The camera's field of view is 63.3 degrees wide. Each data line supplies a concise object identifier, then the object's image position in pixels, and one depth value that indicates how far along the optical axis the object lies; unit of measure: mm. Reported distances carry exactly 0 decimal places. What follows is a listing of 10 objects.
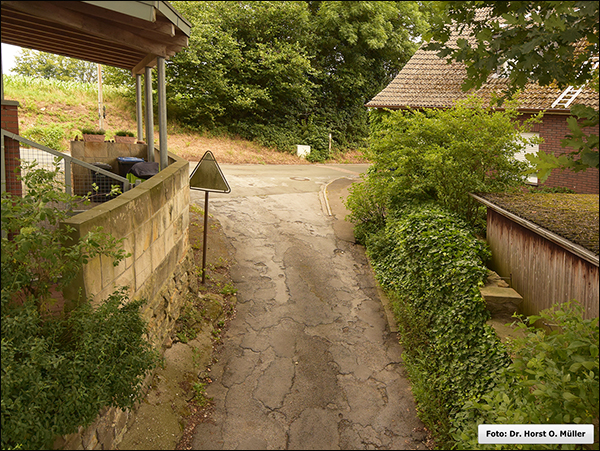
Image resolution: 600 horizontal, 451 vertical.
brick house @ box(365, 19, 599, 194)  13500
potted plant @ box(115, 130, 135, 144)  11745
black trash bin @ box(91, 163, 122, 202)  8453
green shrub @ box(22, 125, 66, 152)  18984
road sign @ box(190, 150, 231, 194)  9438
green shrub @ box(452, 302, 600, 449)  4297
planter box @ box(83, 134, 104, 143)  10898
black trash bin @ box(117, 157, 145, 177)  9820
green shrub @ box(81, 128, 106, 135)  11367
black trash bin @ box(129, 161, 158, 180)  8797
